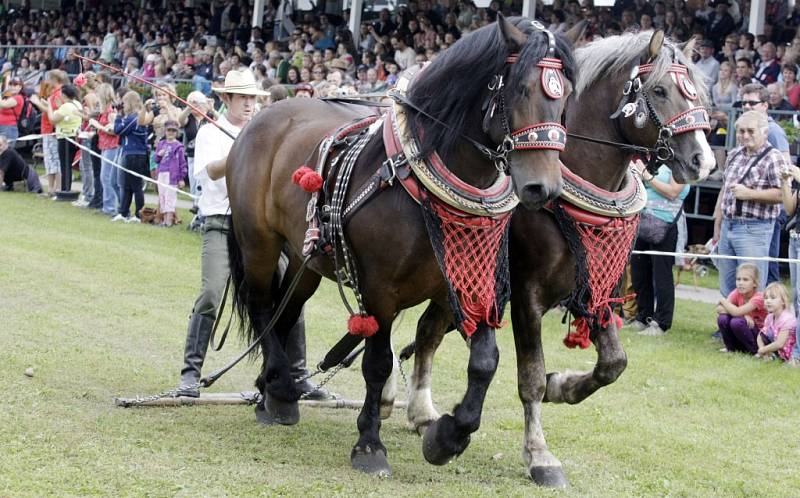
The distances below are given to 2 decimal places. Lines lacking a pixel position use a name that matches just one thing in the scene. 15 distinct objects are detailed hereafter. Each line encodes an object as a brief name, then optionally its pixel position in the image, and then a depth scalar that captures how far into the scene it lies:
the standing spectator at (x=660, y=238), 10.02
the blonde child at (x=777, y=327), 8.80
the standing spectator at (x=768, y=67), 14.21
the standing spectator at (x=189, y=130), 15.29
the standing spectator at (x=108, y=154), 16.94
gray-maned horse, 5.51
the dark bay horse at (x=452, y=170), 4.70
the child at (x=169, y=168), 15.83
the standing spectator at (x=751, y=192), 9.03
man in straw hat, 6.89
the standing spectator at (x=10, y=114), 19.75
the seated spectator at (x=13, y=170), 19.12
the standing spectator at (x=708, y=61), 14.79
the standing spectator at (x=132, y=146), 16.30
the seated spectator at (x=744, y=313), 9.13
